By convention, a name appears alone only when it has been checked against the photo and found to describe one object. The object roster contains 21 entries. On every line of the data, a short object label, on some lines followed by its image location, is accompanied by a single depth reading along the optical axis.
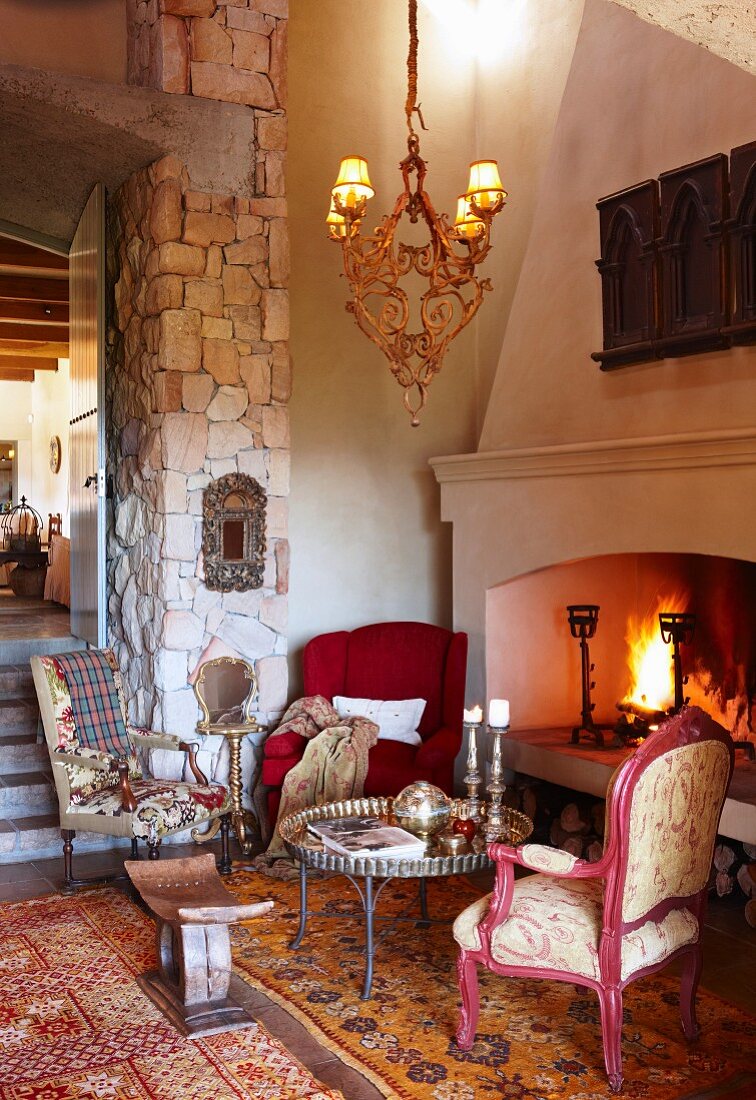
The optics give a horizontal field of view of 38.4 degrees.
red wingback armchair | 5.25
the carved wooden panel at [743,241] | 4.11
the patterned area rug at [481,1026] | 3.02
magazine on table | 3.60
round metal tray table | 3.53
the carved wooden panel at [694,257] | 4.28
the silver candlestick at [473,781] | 4.04
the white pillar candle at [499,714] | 3.80
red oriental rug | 3.01
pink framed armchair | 2.97
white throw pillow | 5.55
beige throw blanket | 5.05
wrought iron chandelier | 4.33
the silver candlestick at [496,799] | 3.86
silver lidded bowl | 3.90
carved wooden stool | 3.38
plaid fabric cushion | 4.92
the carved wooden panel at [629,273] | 4.62
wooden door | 5.81
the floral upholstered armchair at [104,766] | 4.49
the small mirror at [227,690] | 5.42
